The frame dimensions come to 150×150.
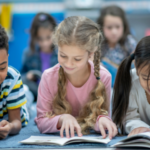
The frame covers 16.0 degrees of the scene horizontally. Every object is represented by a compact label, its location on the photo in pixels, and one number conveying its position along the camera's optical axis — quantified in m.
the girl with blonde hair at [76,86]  2.08
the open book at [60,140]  1.94
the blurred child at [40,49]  3.23
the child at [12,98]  2.14
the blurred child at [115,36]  3.14
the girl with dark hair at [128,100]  2.14
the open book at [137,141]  1.88
